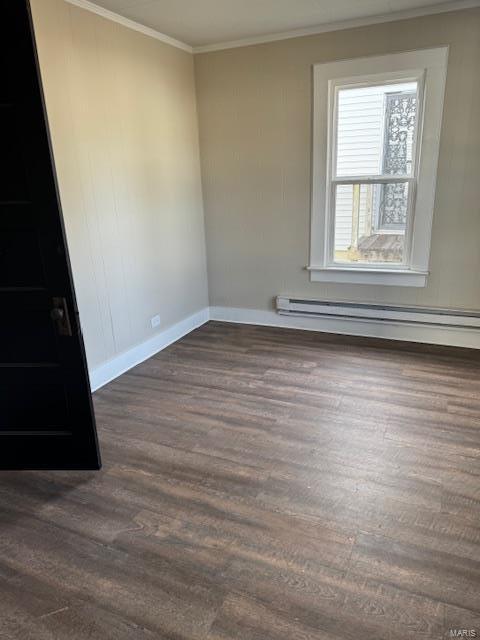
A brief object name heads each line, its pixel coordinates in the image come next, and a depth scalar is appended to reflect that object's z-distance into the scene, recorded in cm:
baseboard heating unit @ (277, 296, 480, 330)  386
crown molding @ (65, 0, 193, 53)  296
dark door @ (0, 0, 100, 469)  183
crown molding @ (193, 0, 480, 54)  329
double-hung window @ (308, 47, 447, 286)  358
